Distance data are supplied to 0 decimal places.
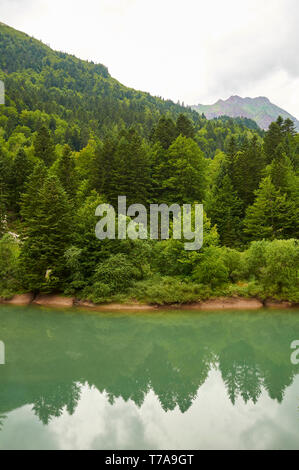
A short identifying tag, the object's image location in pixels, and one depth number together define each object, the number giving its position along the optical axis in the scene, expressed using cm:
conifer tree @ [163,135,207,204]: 4912
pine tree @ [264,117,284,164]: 5920
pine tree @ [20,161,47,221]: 4063
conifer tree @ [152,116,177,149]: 5678
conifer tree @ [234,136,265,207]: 4894
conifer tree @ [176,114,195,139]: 5919
